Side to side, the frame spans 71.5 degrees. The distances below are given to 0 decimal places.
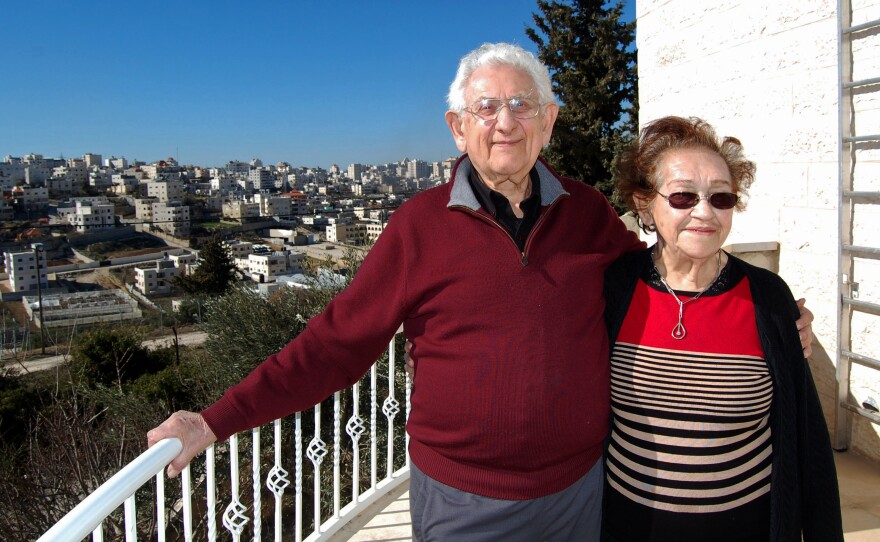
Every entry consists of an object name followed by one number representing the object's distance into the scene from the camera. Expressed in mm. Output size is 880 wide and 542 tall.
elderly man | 1196
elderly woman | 1221
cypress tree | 13148
